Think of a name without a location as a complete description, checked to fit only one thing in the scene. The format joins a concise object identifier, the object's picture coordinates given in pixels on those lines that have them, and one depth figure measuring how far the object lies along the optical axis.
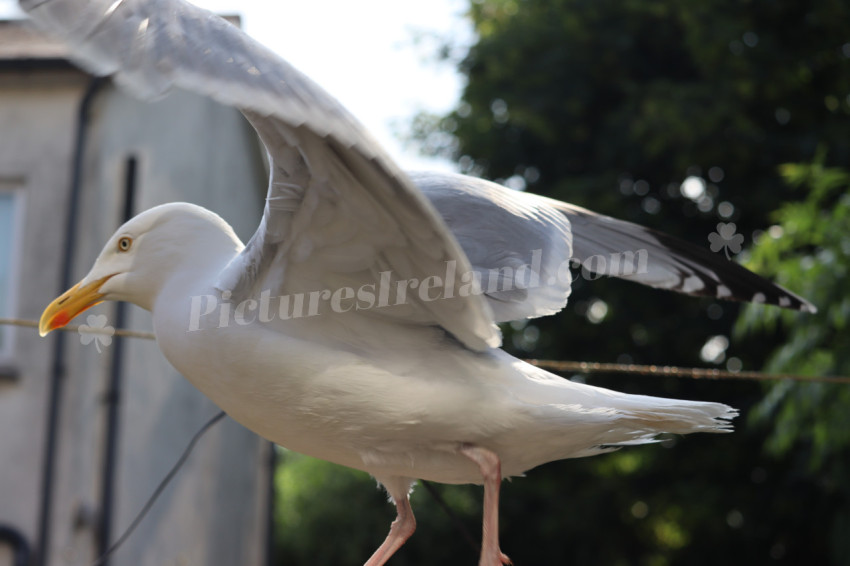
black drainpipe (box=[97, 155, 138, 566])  4.78
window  5.03
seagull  1.13
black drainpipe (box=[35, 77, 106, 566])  4.74
